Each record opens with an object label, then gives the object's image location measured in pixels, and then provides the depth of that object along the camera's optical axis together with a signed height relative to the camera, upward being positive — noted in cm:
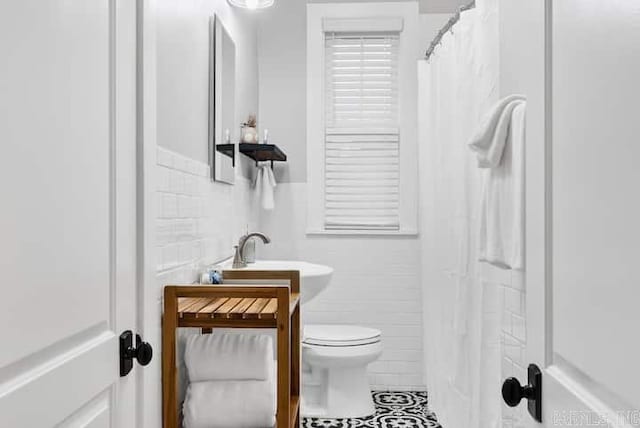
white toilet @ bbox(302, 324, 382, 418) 309 -84
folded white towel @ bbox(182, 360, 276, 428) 179 -61
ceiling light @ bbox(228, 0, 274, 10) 279 +101
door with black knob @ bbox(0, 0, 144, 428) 79 +0
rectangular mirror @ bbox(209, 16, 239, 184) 242 +48
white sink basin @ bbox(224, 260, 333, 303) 253 -30
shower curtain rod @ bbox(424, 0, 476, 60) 261 +91
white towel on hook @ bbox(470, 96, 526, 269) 149 +6
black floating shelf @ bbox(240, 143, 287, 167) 305 +33
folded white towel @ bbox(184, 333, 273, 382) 182 -47
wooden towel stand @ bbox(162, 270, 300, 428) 173 -34
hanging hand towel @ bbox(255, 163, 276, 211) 353 +16
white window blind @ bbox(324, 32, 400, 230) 373 +50
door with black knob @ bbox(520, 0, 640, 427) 64 -1
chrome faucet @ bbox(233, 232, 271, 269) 271 -21
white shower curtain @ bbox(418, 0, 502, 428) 227 -10
